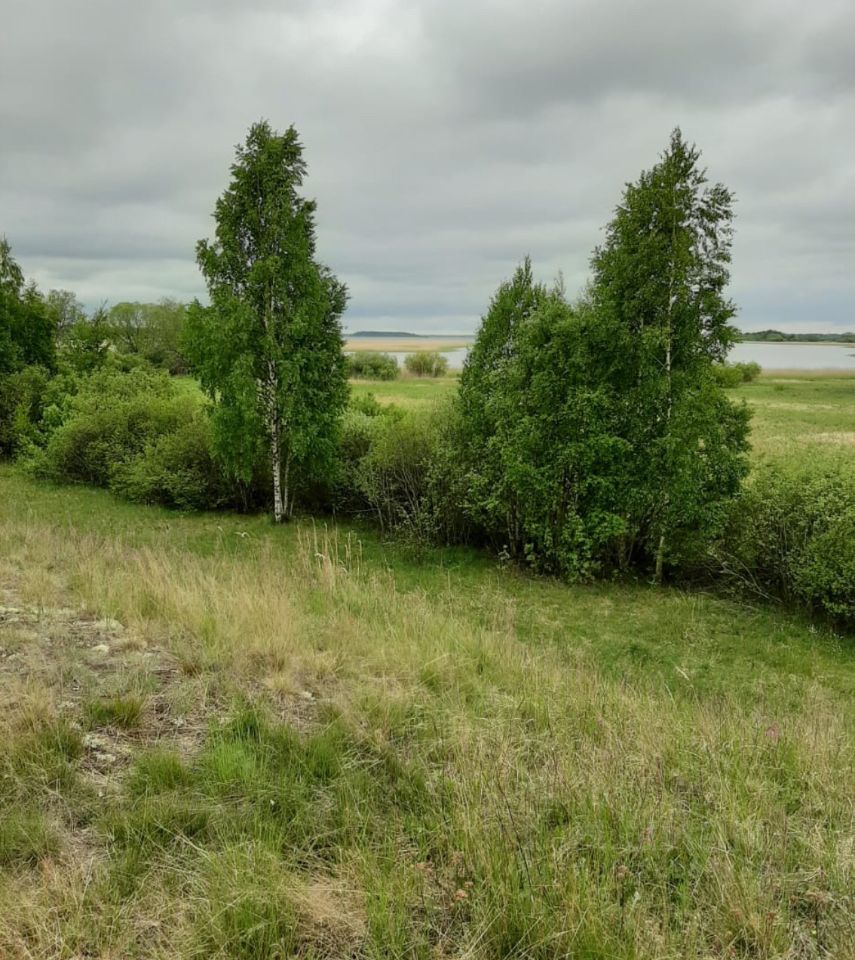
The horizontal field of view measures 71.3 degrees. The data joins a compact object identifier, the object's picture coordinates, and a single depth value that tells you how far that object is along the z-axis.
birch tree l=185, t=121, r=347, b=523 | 12.17
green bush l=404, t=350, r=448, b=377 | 67.50
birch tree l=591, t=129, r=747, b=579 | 8.99
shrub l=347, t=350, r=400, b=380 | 59.91
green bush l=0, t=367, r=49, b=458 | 19.92
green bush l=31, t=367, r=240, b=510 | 14.88
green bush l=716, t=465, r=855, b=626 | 7.88
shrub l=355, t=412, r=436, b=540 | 12.67
